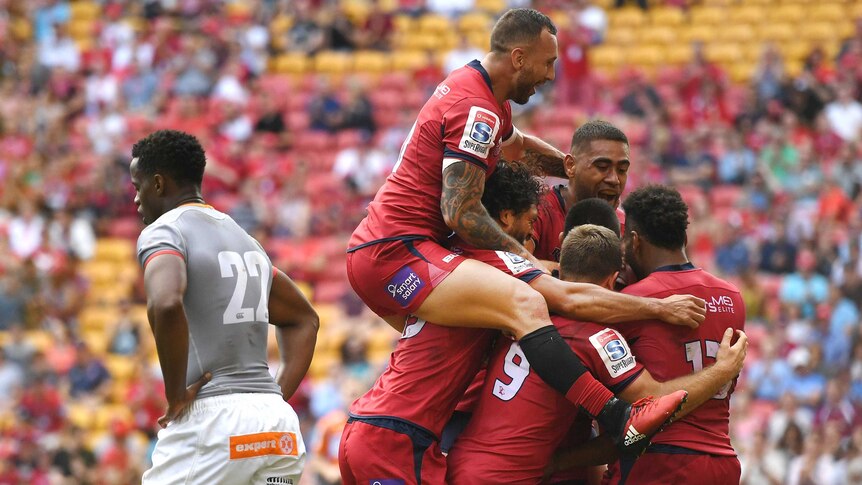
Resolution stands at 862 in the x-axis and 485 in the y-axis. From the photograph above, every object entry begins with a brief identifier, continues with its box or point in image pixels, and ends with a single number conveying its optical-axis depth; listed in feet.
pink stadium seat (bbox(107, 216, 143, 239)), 126.31
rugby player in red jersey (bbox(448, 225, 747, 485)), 38.24
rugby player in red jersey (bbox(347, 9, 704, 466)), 37.65
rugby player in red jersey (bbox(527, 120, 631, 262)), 43.70
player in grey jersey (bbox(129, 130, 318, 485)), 37.63
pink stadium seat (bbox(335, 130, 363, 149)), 128.77
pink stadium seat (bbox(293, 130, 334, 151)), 131.03
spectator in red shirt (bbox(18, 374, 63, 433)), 102.68
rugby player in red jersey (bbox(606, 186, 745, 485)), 38.83
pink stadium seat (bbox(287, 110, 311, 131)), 134.62
